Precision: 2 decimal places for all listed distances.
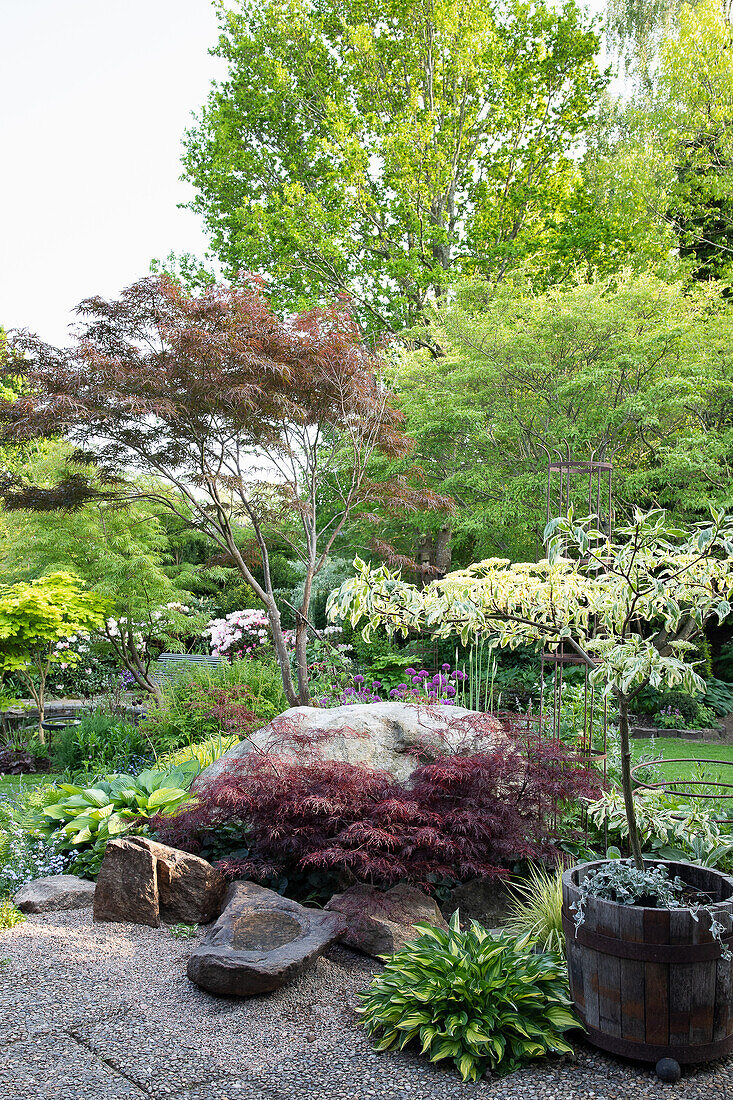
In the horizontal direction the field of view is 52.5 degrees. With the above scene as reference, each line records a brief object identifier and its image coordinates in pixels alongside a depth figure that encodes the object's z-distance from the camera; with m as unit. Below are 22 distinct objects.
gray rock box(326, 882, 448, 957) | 3.41
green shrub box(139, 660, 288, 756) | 6.64
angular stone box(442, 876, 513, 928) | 3.85
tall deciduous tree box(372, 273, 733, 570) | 8.62
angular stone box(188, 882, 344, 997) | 2.95
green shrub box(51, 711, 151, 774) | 6.75
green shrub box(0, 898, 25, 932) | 3.64
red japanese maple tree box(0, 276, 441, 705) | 6.33
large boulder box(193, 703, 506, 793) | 4.42
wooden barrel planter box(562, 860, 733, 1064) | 2.40
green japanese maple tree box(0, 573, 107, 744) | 7.16
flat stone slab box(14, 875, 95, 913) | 3.88
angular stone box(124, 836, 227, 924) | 3.76
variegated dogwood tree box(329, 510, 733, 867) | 2.52
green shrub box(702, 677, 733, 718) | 9.55
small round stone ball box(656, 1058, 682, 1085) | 2.41
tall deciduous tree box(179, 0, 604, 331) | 14.54
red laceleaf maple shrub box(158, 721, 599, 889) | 3.60
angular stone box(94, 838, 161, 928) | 3.71
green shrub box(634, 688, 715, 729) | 9.08
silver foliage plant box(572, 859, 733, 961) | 2.59
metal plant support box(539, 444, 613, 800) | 4.91
